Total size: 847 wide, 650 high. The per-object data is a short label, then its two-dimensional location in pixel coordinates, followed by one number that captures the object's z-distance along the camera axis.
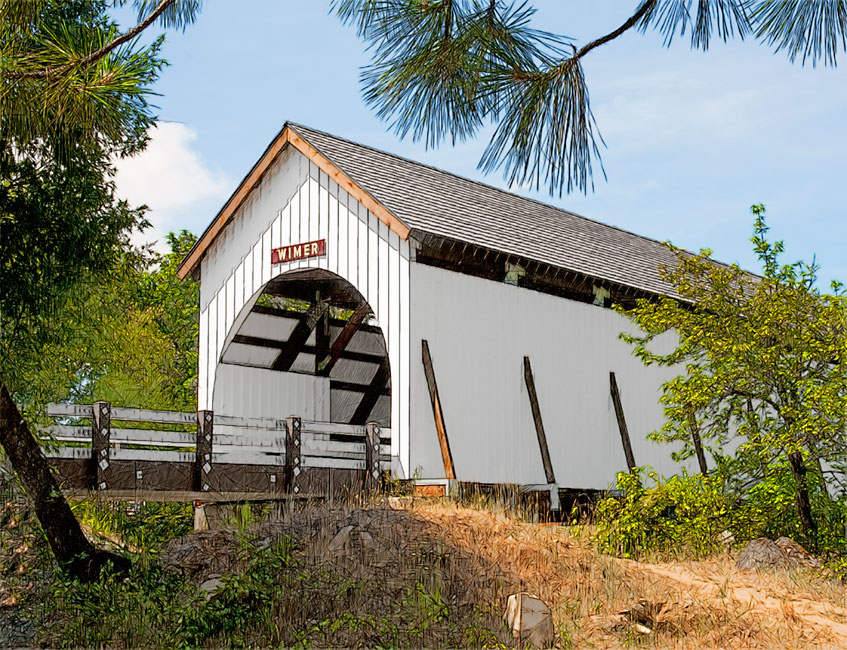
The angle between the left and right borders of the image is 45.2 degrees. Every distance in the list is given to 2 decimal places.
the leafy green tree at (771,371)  13.91
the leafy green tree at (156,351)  27.19
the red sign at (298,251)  18.11
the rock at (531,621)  10.01
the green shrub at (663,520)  14.28
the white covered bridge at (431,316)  16.72
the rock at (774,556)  13.43
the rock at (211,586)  11.14
